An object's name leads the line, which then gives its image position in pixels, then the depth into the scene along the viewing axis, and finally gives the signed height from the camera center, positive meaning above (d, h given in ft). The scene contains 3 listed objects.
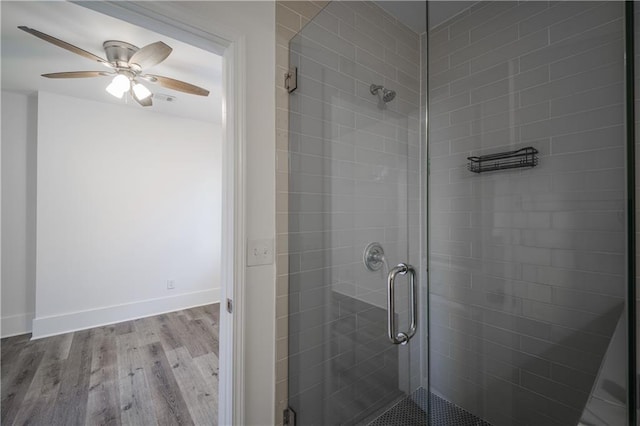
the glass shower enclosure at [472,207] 4.17 +0.11
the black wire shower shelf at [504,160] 4.87 +1.02
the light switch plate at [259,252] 4.20 -0.60
